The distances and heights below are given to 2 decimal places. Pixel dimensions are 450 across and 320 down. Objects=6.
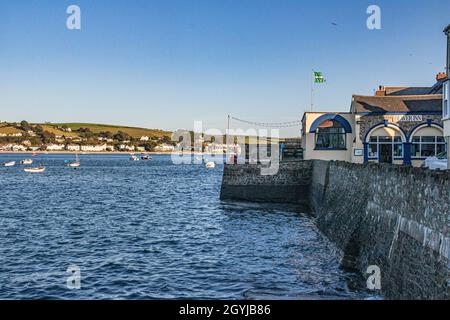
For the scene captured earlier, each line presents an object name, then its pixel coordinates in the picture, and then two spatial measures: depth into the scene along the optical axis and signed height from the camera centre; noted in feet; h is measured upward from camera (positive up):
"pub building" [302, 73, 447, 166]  123.13 +5.53
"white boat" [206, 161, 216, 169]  394.15 -11.69
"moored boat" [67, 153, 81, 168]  422.37 -11.61
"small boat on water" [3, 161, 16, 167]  438.32 -10.75
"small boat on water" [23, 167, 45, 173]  323.90 -12.27
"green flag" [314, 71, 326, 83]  154.61 +24.50
